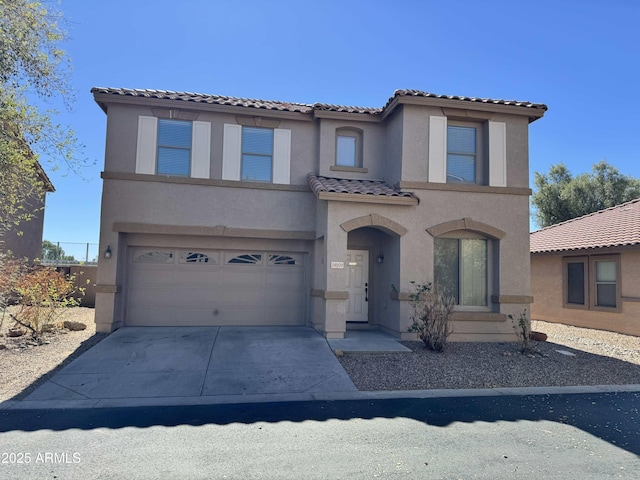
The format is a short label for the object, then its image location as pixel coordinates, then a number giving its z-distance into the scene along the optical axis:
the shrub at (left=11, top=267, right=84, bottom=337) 10.68
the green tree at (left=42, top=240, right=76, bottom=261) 22.33
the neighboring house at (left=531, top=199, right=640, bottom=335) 13.38
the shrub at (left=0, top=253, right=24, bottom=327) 10.12
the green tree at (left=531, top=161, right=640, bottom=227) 27.95
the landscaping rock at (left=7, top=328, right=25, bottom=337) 10.88
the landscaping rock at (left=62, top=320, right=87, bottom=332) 12.15
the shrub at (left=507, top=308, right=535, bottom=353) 10.27
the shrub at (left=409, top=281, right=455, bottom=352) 10.05
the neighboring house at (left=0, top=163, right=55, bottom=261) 16.94
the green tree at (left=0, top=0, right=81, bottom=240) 8.11
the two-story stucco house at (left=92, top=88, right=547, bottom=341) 11.41
